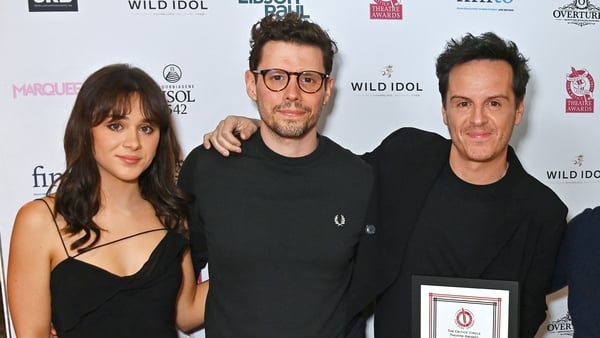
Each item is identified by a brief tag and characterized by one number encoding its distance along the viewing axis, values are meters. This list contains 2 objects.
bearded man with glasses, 1.58
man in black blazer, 1.59
